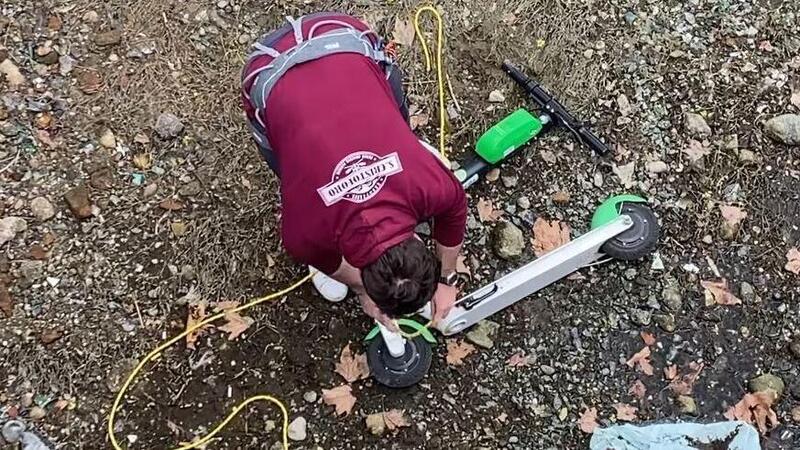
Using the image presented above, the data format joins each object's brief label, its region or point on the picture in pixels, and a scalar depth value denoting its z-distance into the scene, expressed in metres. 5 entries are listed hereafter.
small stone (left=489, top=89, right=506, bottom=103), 4.02
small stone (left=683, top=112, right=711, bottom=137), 3.96
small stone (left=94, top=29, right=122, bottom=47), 4.07
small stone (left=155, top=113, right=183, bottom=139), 3.87
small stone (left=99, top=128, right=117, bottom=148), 3.85
